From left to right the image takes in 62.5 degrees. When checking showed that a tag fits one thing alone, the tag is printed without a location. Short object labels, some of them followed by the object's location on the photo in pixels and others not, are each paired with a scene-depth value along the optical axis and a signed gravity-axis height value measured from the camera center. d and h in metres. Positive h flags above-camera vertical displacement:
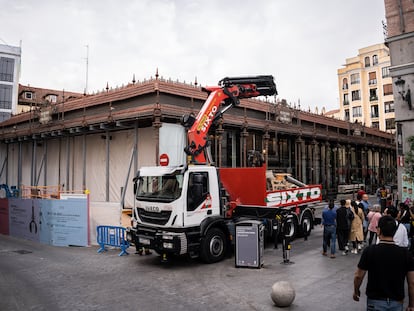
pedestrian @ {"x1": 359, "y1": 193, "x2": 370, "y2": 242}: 11.74 -1.12
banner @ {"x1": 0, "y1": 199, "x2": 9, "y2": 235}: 17.81 -1.86
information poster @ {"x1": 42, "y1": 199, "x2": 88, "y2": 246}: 13.66 -1.71
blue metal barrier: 11.73 -2.07
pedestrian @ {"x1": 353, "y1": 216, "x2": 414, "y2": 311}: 3.80 -1.08
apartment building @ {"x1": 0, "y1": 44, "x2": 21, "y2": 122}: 45.12 +13.50
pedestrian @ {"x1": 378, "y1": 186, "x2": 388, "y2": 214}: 16.14 -1.13
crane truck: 9.57 -0.65
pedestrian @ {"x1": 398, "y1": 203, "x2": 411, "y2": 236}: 9.31 -1.10
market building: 16.03 +2.51
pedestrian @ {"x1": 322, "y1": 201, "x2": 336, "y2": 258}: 10.40 -1.41
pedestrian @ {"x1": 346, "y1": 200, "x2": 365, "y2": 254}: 10.88 -1.67
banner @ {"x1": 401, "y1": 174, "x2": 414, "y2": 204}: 17.14 -0.72
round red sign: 11.06 +0.63
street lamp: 17.25 +4.30
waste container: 9.41 -1.87
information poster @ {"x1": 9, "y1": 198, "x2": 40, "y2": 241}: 15.52 -1.79
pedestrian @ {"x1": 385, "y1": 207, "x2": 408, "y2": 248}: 6.92 -1.22
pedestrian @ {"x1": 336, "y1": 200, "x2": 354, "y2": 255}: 10.54 -1.48
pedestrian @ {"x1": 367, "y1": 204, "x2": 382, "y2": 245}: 10.21 -1.26
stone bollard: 6.38 -2.19
